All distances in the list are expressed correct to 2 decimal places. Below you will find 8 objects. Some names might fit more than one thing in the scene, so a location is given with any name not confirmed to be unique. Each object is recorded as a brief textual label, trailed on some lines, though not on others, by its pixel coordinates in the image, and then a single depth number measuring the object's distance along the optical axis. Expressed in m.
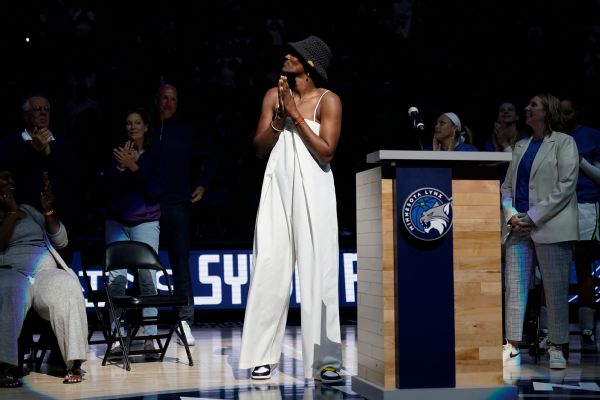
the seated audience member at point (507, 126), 15.87
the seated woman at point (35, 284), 11.30
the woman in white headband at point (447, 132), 13.85
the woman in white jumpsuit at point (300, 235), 10.62
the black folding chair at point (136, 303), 12.84
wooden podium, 8.41
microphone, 8.67
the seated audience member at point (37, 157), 13.94
